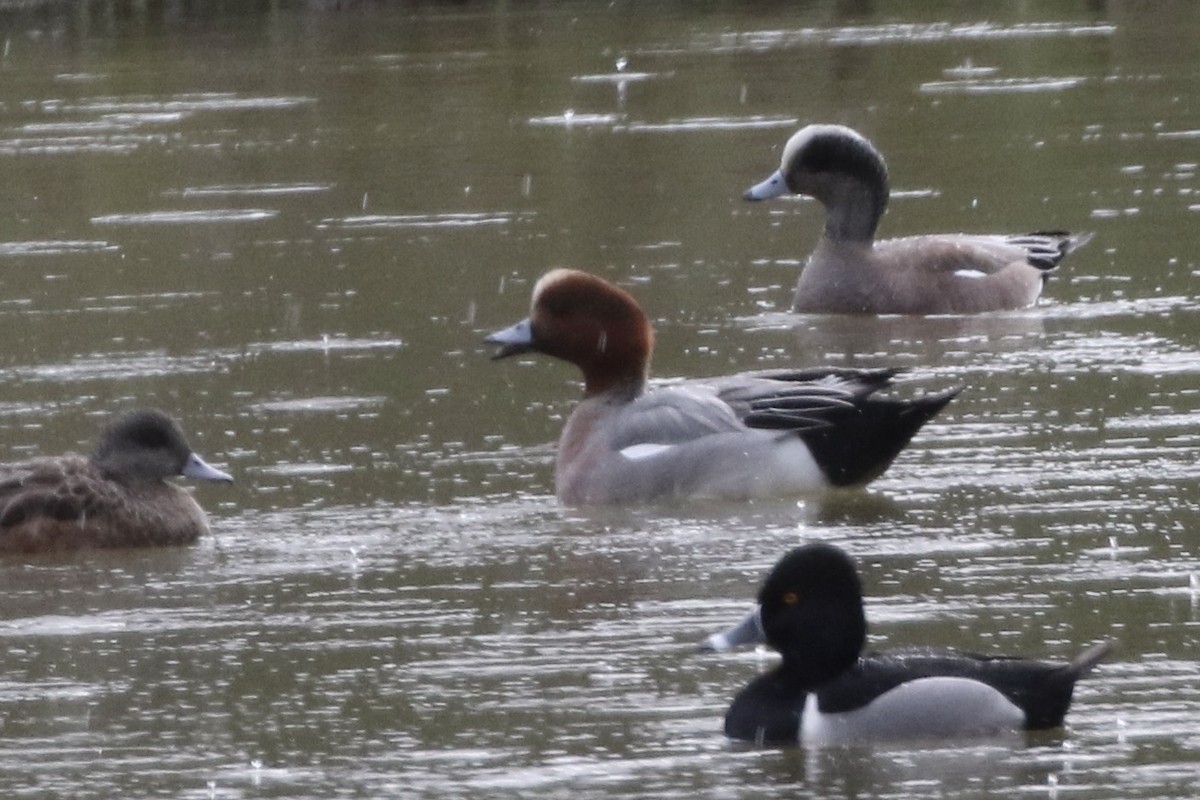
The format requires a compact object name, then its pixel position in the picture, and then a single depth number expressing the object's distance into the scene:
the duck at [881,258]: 28.00
